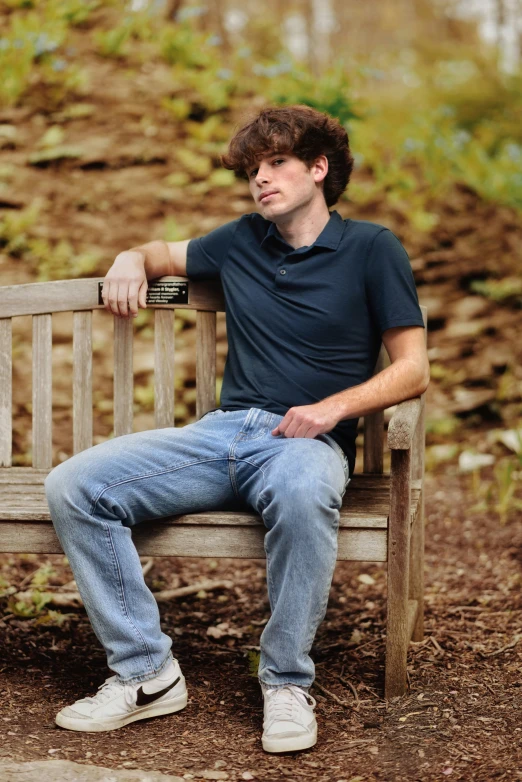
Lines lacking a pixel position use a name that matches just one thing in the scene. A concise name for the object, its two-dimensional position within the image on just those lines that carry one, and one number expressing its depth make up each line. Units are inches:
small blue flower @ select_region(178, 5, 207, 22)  529.8
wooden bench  208.8
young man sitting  198.1
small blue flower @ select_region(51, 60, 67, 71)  510.6
